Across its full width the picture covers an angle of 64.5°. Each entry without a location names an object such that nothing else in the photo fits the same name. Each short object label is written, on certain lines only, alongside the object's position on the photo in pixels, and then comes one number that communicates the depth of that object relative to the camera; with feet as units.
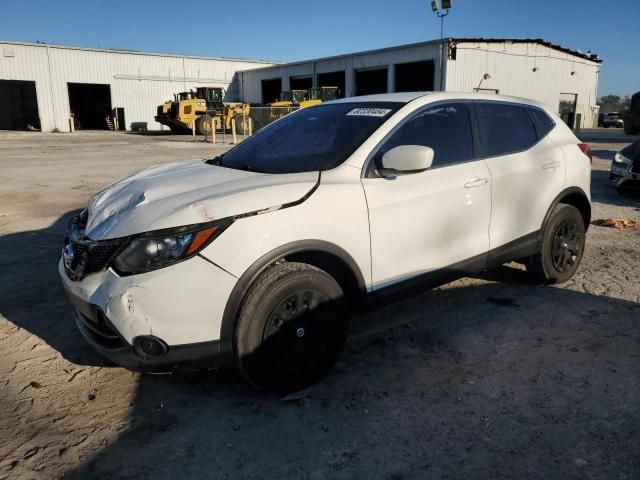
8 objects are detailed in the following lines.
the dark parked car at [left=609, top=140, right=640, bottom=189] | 27.81
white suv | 8.08
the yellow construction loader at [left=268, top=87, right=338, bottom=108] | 92.38
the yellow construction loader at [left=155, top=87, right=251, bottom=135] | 94.58
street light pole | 74.26
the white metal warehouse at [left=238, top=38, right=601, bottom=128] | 93.35
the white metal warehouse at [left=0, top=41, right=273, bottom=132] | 117.60
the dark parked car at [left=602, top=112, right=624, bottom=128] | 146.30
